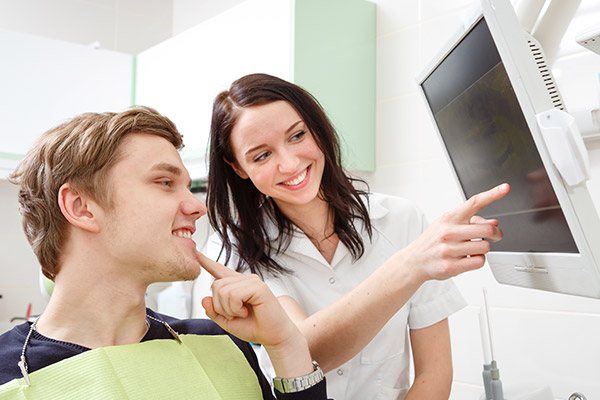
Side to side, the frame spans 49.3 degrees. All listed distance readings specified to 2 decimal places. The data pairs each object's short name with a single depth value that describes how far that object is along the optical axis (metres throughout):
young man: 1.15
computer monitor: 0.83
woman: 1.38
